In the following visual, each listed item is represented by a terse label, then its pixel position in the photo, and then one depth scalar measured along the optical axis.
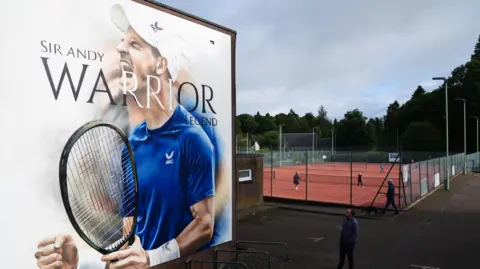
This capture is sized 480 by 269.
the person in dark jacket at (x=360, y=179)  31.17
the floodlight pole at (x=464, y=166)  44.49
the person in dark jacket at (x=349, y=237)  9.86
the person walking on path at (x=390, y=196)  18.59
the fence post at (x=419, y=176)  22.88
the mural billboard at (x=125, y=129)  6.19
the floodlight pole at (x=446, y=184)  27.77
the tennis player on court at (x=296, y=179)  28.86
